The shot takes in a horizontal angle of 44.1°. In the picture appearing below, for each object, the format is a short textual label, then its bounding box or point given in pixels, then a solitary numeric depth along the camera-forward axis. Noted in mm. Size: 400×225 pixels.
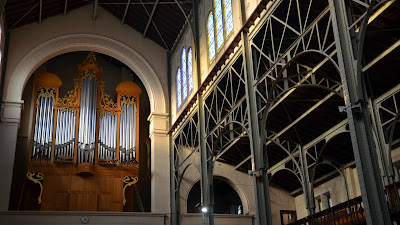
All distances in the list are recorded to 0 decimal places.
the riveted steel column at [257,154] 14921
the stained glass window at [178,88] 25680
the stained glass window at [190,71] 23778
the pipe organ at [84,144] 24438
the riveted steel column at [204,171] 19859
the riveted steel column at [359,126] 9984
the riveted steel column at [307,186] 22441
